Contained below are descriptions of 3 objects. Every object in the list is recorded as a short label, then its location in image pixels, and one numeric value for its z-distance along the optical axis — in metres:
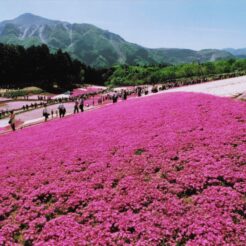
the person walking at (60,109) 46.81
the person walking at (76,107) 49.75
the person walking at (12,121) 38.22
